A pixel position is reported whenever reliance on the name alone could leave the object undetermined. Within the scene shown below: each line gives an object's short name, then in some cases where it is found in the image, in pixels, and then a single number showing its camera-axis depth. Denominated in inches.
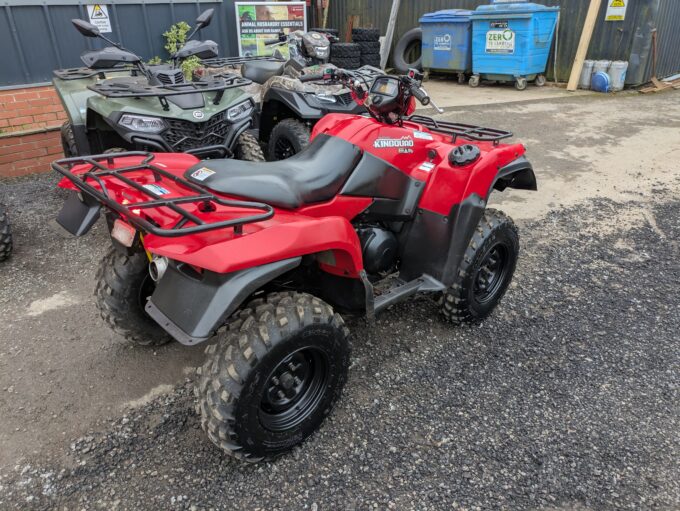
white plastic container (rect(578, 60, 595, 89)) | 412.8
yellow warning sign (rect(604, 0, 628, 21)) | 393.7
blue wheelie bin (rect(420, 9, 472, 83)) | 442.6
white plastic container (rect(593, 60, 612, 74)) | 404.8
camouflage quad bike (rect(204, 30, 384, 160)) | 197.0
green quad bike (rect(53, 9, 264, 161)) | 166.6
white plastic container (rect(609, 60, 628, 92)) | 401.4
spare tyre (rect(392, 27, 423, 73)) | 502.0
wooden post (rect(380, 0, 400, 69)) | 507.5
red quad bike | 76.4
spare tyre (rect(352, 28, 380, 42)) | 378.3
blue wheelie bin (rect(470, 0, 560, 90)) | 400.8
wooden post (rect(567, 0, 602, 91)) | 401.4
